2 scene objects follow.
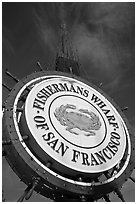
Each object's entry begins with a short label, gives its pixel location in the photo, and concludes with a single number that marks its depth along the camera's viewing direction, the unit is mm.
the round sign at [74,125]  11602
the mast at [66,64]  18812
